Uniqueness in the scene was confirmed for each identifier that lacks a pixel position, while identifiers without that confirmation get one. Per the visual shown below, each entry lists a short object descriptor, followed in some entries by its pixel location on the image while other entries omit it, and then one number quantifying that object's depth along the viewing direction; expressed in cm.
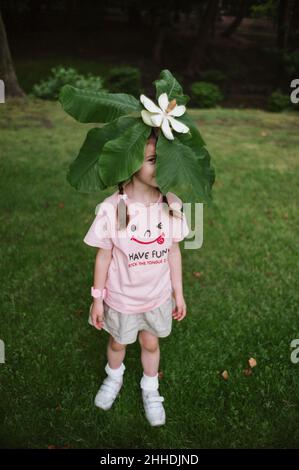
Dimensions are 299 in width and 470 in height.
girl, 241
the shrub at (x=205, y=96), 1477
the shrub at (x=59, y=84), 1234
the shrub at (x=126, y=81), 1473
